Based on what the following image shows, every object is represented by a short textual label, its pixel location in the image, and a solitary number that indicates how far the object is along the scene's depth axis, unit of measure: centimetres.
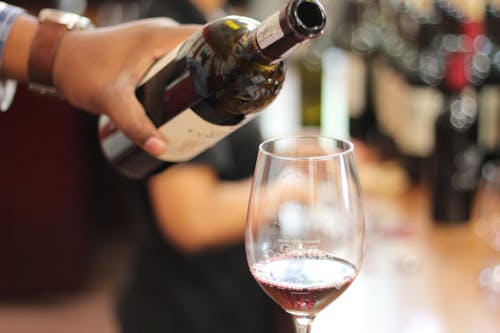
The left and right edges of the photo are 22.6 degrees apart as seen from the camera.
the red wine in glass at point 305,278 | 89
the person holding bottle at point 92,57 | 99
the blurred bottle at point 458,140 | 158
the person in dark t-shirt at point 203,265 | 156
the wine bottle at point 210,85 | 94
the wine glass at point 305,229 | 89
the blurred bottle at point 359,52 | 205
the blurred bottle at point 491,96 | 165
